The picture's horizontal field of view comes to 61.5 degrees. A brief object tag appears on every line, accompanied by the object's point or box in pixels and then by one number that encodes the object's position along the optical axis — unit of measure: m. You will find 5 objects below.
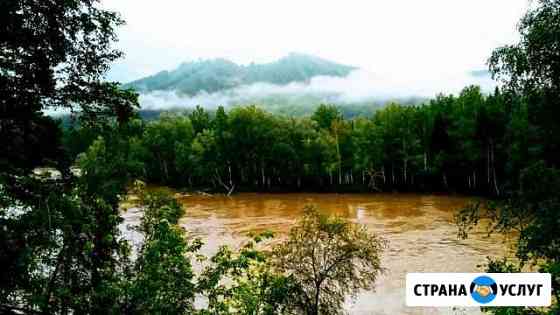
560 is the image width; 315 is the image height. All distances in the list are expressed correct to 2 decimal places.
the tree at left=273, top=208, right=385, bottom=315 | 16.42
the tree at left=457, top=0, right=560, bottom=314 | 9.95
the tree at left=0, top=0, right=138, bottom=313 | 7.93
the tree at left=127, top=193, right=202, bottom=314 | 11.38
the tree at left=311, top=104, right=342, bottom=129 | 80.44
